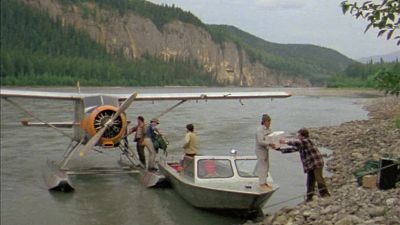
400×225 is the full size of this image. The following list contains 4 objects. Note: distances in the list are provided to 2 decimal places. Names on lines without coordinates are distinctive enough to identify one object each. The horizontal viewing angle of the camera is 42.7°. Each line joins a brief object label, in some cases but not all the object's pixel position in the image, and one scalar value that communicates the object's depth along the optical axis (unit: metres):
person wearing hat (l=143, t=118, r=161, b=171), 12.90
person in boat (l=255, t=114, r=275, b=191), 8.88
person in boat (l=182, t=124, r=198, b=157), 10.83
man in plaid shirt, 8.99
